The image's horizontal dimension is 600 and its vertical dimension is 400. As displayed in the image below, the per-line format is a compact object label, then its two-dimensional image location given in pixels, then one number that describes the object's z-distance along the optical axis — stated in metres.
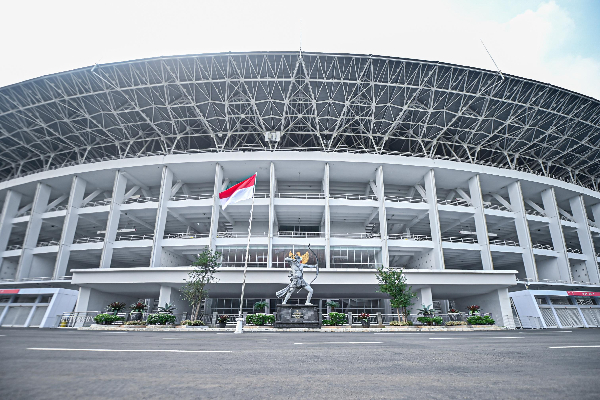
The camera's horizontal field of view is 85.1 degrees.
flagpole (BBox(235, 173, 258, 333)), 20.53
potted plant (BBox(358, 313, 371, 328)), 26.61
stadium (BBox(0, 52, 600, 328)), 33.76
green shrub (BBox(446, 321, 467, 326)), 26.77
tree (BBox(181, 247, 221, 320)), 28.09
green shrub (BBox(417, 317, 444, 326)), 26.61
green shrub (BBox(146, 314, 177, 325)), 25.92
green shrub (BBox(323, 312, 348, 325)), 26.25
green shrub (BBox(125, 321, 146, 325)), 25.82
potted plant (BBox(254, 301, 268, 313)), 33.86
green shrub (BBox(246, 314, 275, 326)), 25.72
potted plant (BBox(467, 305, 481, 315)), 28.97
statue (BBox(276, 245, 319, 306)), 23.95
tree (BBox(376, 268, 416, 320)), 27.73
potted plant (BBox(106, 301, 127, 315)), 27.55
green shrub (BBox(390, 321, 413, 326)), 26.45
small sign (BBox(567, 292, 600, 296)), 35.00
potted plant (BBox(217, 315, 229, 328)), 26.67
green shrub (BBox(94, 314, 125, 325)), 25.77
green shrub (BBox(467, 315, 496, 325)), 26.94
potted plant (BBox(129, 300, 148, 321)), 27.43
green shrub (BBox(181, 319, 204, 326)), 25.47
